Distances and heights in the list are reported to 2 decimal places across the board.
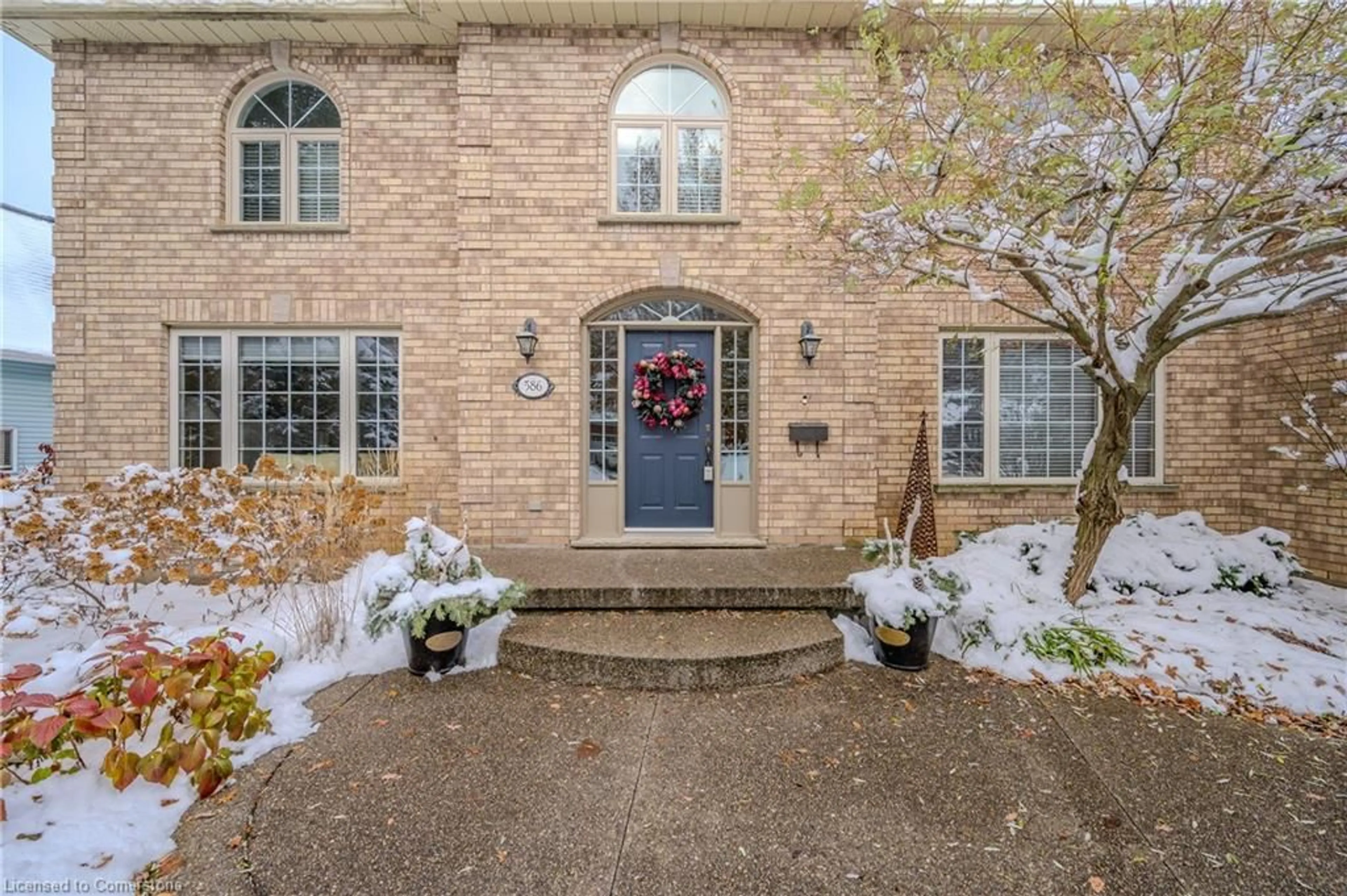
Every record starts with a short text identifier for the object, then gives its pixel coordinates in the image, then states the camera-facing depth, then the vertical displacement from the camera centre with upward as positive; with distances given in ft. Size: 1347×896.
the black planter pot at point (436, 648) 11.17 -3.80
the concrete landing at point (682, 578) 13.61 -3.13
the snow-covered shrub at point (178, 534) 12.76 -1.91
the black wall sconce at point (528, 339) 17.34 +3.38
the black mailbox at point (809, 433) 17.75 +0.56
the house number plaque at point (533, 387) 17.71 +1.98
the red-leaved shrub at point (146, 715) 7.20 -3.47
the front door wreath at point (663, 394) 18.06 +1.92
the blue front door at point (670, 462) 18.42 -0.35
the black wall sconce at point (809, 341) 17.56 +3.33
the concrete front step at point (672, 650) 11.07 -3.90
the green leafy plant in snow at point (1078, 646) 11.59 -3.98
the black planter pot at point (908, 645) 11.64 -3.91
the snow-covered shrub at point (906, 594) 11.57 -2.93
